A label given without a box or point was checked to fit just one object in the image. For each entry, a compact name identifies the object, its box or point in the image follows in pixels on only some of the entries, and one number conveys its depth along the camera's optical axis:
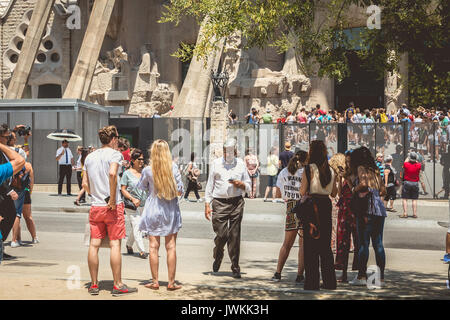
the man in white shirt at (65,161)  22.34
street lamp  24.47
